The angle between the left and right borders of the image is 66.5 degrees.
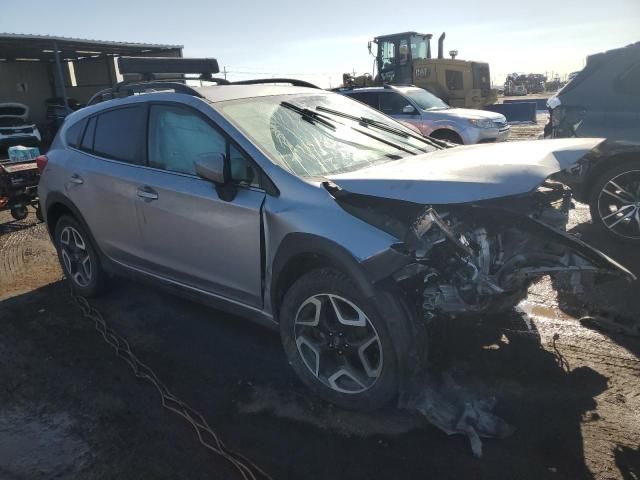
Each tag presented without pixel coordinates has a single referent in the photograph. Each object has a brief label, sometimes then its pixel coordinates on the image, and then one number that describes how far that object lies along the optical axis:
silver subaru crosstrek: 2.55
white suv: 10.55
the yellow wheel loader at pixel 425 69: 15.08
